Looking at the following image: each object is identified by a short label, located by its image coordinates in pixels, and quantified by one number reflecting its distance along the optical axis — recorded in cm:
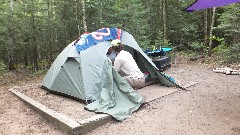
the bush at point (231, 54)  736
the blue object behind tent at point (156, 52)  696
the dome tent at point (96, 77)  412
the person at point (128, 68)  473
